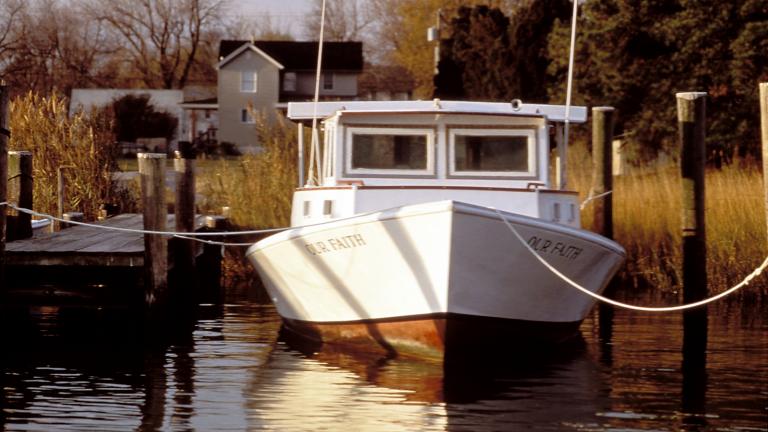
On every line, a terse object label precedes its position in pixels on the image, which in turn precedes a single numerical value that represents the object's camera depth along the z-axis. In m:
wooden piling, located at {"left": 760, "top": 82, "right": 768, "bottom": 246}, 14.16
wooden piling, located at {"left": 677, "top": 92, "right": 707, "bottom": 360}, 16.11
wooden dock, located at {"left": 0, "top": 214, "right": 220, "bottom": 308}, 16.25
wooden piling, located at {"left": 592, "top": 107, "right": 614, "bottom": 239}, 21.05
